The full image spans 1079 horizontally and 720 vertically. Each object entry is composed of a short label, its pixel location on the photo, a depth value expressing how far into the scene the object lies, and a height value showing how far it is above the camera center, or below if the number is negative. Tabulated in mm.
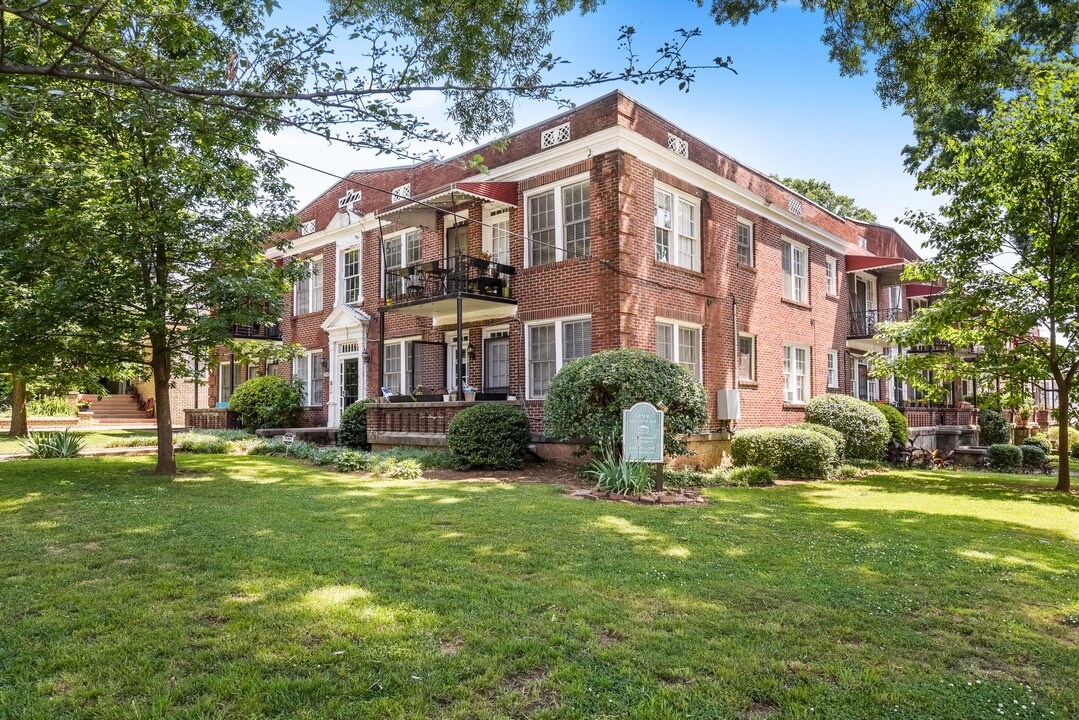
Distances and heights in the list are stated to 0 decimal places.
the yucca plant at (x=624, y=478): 10305 -1565
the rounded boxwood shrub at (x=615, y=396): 11938 -327
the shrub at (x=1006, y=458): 20609 -2548
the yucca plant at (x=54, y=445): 13859 -1340
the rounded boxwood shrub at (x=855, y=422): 17938 -1220
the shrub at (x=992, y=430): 28008 -2278
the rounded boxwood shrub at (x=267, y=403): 21562 -742
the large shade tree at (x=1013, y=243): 11625 +2563
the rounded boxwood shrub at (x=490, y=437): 13227 -1163
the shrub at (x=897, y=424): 20031 -1442
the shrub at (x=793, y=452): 14352 -1623
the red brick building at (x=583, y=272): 14625 +2771
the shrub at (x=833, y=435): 16061 -1409
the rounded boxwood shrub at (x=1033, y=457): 21406 -2631
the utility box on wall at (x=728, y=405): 15992 -660
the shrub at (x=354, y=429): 17953 -1325
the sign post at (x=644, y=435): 10008 -864
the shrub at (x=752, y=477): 12953 -1964
